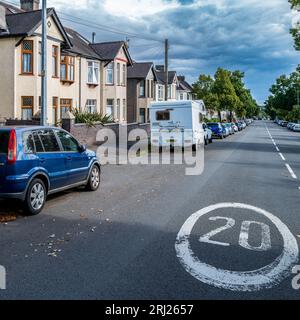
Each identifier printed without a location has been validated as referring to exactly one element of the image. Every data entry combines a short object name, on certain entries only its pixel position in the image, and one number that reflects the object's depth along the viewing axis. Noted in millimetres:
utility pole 34531
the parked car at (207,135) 28859
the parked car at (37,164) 7832
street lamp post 15883
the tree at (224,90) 74250
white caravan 22781
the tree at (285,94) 109781
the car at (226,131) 43831
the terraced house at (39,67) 25141
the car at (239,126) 71194
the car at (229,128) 50153
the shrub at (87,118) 24203
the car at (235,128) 57938
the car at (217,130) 41125
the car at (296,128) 72112
